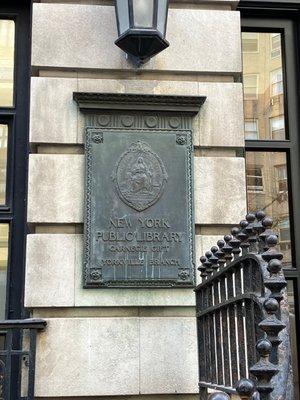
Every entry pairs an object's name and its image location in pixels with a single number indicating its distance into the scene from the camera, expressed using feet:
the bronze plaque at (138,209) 16.69
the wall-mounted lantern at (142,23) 16.29
